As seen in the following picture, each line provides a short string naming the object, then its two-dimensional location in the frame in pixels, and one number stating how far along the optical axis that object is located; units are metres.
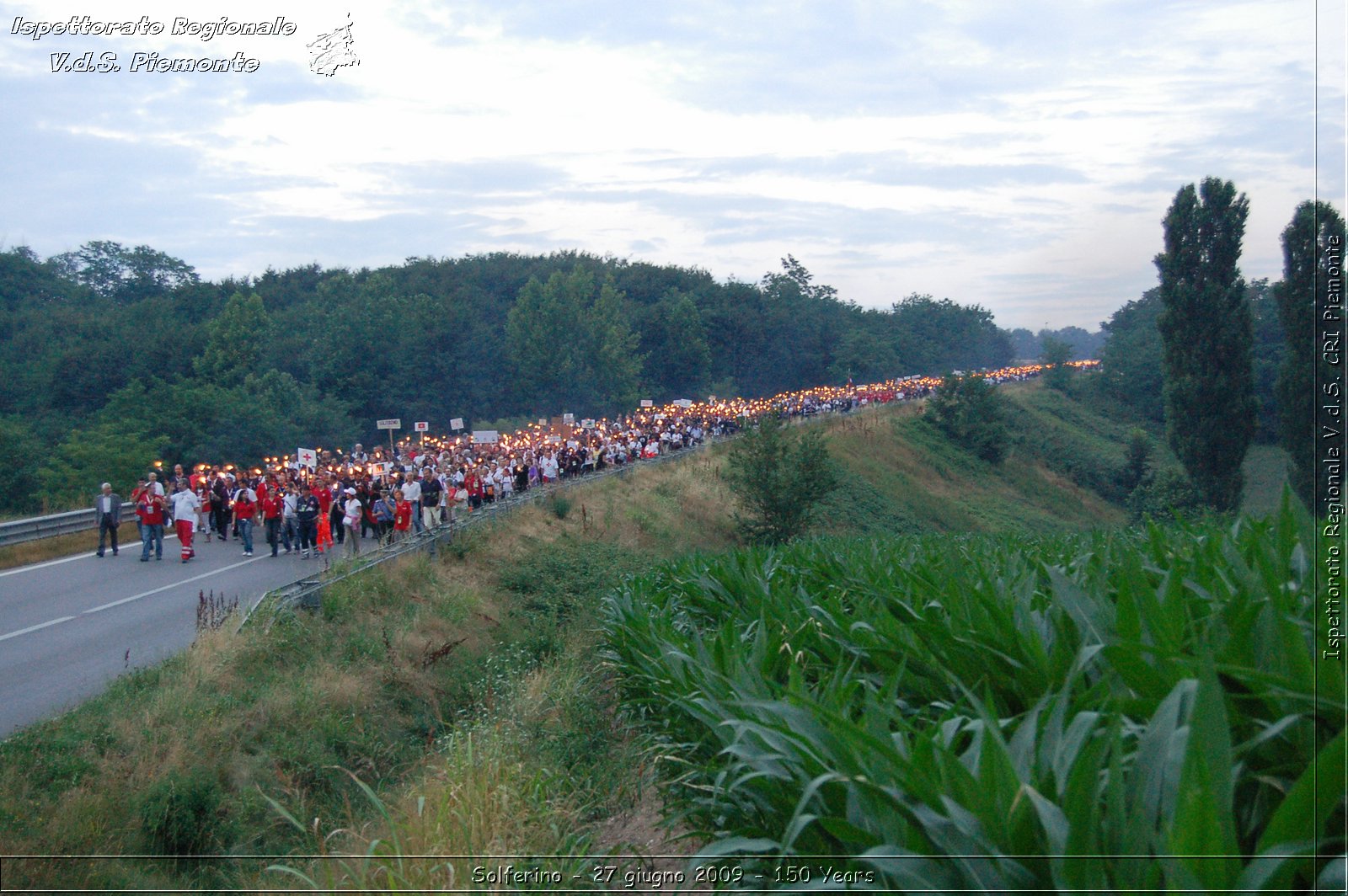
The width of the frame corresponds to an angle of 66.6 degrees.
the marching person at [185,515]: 24.12
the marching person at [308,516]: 25.83
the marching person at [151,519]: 23.53
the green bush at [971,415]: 48.12
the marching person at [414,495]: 27.44
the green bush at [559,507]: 32.12
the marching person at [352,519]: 24.23
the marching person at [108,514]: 24.03
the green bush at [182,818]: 10.31
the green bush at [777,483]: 33.91
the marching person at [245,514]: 25.55
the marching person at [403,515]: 26.98
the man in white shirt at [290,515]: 25.98
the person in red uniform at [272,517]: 25.89
